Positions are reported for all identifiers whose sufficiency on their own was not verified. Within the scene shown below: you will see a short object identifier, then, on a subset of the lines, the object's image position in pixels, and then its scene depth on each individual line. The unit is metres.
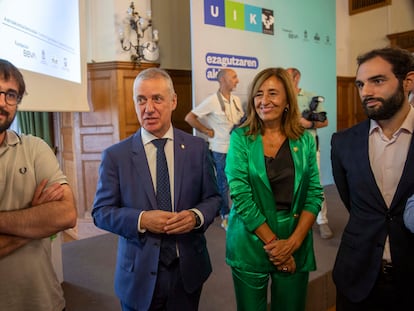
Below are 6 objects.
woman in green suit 1.52
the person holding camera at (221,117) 3.73
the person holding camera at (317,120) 3.28
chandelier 4.66
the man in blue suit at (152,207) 1.34
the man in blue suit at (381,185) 1.30
